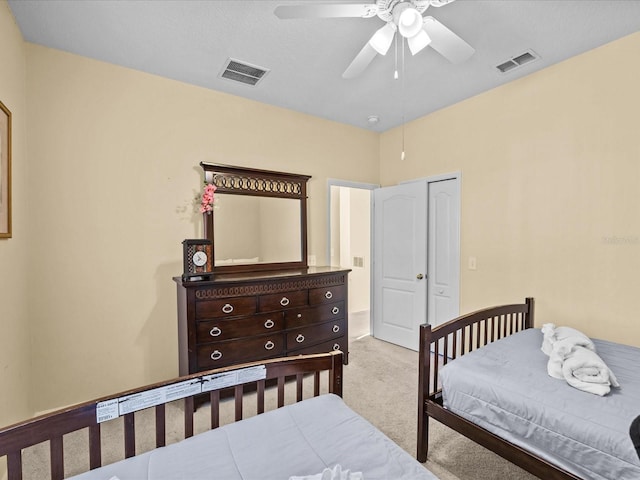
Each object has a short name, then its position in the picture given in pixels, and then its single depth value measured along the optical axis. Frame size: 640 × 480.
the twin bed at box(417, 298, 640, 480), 1.31
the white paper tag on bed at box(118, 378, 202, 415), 1.09
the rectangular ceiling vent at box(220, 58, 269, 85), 2.66
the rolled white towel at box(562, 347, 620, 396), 1.52
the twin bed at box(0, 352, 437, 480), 1.00
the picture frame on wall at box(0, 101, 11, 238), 1.85
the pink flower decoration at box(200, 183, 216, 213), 2.93
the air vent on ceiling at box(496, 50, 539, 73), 2.54
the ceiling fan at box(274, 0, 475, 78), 1.63
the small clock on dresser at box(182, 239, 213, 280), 2.62
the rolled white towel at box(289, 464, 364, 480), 0.92
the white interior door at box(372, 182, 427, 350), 3.73
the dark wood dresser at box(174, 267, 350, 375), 2.51
